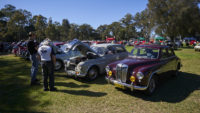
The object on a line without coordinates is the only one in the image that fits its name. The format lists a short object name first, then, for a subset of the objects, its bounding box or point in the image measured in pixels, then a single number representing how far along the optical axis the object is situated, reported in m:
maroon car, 4.13
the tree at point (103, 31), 93.53
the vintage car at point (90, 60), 5.76
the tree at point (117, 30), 74.73
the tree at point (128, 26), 67.77
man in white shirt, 4.68
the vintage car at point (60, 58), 8.26
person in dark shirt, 5.42
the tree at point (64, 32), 74.56
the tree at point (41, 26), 41.69
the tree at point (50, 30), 43.77
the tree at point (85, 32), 82.61
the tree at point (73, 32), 74.59
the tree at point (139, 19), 59.79
